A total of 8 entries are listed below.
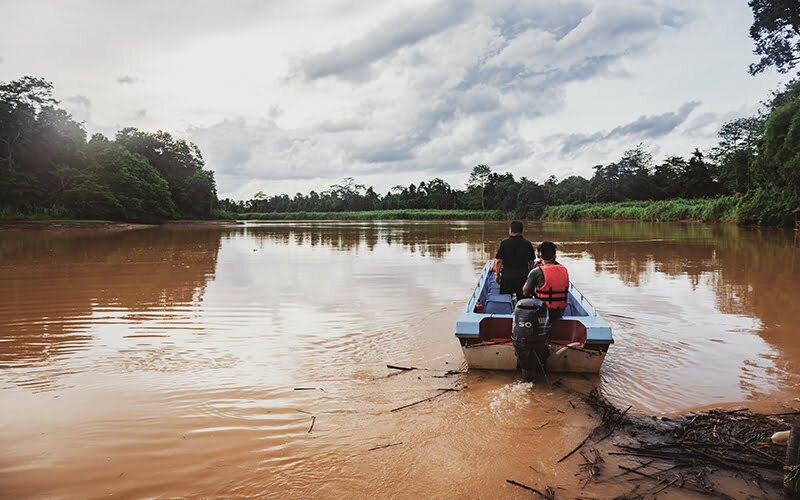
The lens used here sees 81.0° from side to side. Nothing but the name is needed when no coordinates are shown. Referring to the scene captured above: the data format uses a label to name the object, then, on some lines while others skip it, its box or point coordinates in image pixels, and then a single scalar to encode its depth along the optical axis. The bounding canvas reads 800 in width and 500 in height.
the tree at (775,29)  25.53
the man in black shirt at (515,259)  6.17
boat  4.73
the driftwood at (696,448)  2.92
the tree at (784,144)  24.55
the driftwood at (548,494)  2.85
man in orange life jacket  5.07
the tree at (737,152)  43.50
